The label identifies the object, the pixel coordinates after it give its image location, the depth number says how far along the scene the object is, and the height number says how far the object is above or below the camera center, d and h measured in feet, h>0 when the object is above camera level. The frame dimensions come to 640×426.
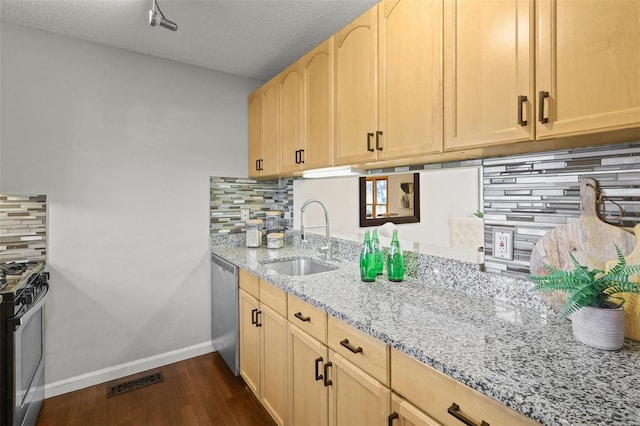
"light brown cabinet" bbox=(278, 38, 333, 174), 6.21 +2.12
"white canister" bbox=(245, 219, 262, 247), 9.26 -0.62
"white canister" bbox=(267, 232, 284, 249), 8.99 -0.80
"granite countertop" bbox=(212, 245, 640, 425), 2.33 -1.34
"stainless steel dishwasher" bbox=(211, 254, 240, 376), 7.61 -2.53
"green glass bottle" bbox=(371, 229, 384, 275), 5.81 -0.78
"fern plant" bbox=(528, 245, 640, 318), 2.96 -0.71
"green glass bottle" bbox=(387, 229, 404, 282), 5.49 -0.88
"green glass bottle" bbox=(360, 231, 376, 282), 5.54 -0.89
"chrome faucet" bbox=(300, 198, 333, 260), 7.38 -0.85
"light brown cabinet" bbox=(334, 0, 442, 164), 4.28 +1.94
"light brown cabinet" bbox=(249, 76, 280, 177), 8.16 +2.19
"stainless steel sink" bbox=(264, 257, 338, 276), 7.73 -1.34
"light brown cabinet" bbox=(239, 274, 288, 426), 5.75 -2.69
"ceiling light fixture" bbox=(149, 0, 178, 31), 5.53 +3.38
